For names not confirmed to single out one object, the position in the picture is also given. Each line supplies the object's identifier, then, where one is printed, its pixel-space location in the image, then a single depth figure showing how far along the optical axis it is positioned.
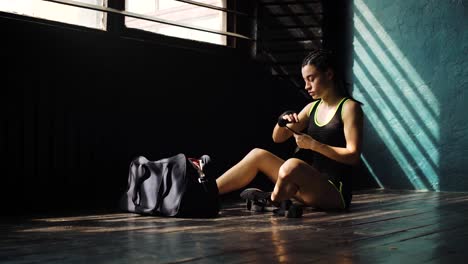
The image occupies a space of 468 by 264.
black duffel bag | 2.99
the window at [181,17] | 4.08
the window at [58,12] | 3.38
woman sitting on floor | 3.17
